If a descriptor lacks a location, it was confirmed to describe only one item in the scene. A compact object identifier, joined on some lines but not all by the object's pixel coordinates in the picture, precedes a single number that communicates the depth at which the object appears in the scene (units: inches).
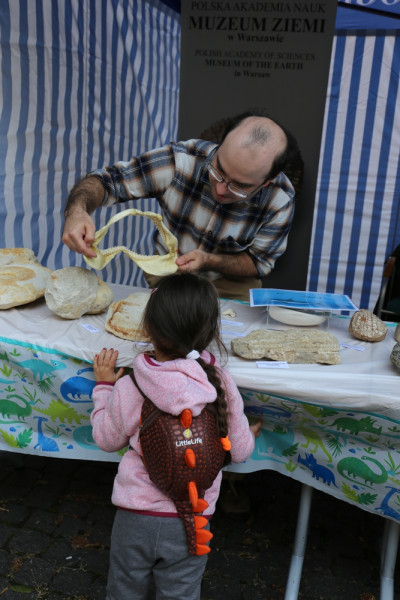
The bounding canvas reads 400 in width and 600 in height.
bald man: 74.4
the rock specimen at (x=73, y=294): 63.7
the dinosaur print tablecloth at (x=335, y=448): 53.4
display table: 52.3
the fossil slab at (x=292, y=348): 56.4
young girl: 42.9
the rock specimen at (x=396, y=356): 53.4
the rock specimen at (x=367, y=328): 62.9
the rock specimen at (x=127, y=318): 60.6
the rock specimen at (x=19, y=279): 65.4
